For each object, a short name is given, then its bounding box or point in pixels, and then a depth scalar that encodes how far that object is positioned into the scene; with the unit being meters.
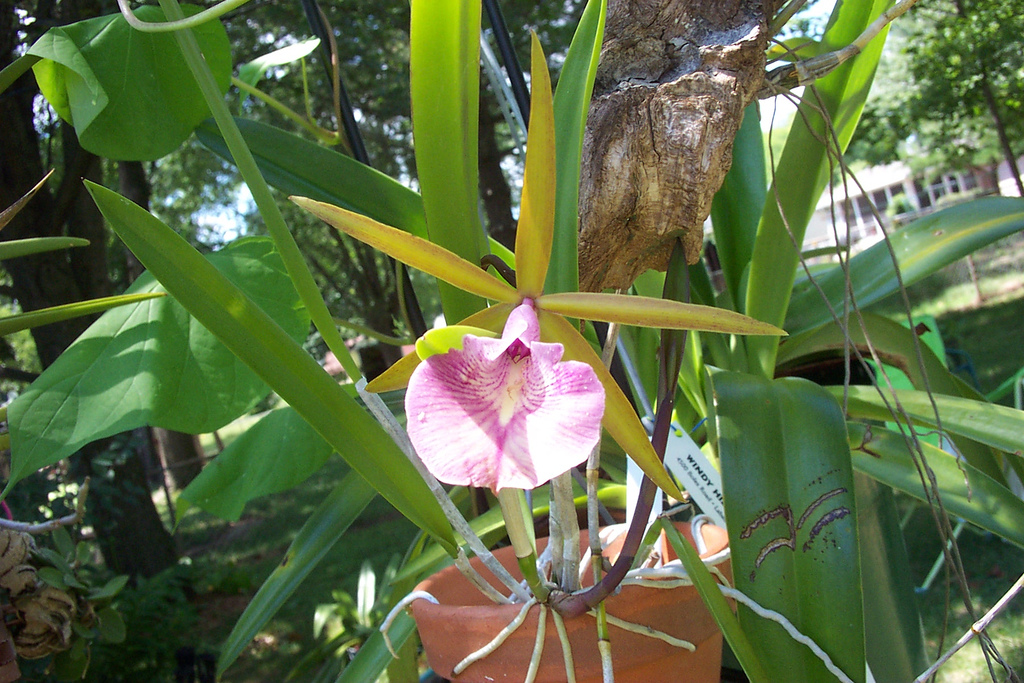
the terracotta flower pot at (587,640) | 0.45
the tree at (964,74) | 4.38
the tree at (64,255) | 2.05
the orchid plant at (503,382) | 0.36
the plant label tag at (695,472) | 0.59
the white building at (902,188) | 17.58
